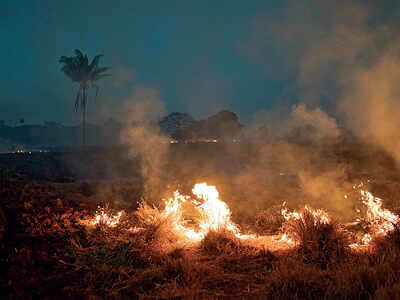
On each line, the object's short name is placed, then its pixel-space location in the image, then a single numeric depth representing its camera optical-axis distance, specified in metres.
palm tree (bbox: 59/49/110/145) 30.83
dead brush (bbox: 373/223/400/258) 3.97
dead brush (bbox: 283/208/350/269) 4.17
